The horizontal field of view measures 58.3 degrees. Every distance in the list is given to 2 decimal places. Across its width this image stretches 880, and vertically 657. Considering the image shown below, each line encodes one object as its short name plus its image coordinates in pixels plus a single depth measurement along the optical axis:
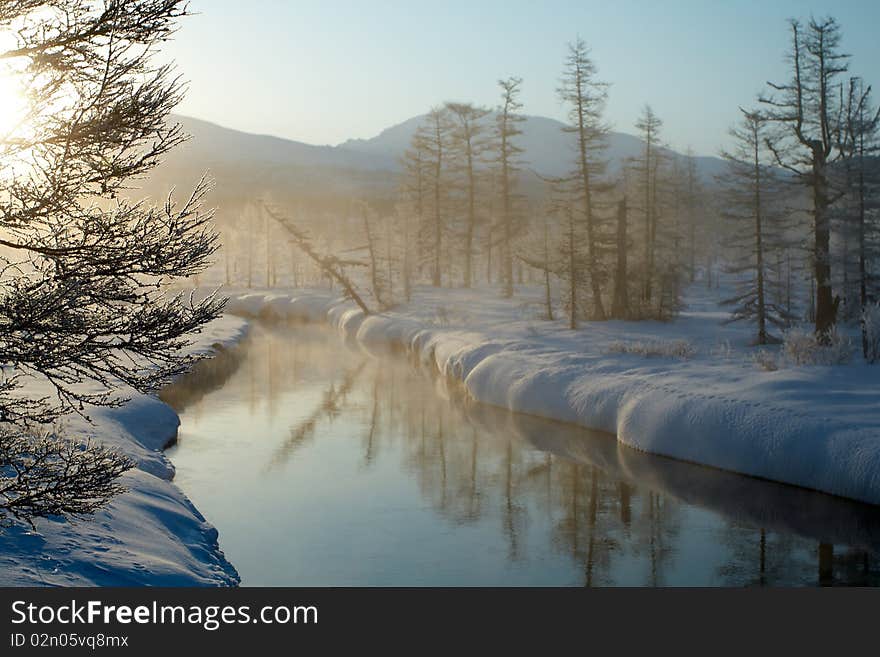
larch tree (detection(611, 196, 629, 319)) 35.81
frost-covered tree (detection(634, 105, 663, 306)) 43.72
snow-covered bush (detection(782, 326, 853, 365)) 20.84
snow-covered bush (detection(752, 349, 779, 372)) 20.55
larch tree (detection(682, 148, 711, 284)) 62.88
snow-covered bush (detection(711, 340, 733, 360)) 24.72
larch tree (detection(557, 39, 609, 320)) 37.88
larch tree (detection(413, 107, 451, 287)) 55.88
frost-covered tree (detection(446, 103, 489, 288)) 53.93
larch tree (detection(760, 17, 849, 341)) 26.52
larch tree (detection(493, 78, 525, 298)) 50.38
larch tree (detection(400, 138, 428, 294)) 57.00
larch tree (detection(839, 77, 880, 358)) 26.89
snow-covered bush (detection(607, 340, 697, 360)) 24.64
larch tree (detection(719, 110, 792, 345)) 29.62
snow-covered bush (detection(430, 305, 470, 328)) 38.88
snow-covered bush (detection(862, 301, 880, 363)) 21.12
